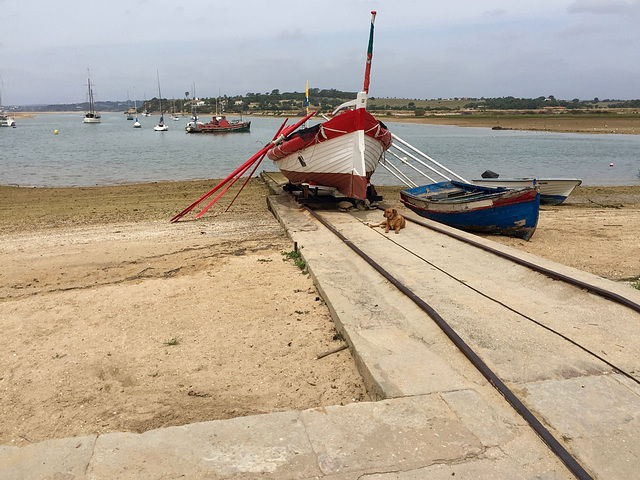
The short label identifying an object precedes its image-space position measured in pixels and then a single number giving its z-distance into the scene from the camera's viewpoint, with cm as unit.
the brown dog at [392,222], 904
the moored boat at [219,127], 6606
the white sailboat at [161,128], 7765
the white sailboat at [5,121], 9342
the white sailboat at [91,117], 11000
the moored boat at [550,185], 1362
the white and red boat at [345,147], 1028
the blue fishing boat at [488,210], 934
